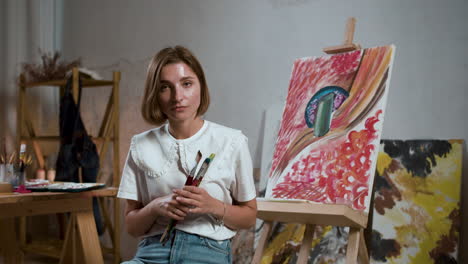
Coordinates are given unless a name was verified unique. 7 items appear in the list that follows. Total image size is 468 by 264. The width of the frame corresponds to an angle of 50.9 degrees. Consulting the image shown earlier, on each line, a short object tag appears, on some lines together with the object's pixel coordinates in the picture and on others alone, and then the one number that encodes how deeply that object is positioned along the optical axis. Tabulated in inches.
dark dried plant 136.3
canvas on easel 74.2
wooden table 69.6
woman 48.1
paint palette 74.1
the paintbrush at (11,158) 78.2
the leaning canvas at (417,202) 87.7
